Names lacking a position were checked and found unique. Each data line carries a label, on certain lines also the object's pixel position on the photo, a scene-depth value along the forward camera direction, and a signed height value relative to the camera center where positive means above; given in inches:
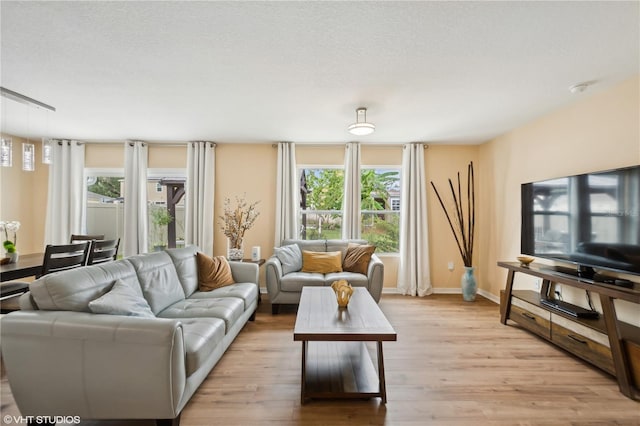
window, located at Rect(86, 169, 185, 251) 201.0 +5.7
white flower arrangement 117.2 -6.8
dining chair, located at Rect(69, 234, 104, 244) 162.6 -14.0
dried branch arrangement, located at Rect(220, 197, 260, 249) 183.9 -3.5
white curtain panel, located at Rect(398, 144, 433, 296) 192.1 -9.5
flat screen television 93.7 -1.5
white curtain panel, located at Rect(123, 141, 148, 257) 191.8 +8.8
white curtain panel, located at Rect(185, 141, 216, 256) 192.7 +10.3
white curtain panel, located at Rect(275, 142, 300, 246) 192.5 +12.2
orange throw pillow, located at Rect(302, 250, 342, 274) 168.1 -26.9
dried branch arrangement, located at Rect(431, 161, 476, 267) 189.4 -0.3
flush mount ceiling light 127.8 +37.6
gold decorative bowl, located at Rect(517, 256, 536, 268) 134.6 -19.8
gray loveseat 153.1 -34.2
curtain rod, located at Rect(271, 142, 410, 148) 197.8 +46.0
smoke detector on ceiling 105.8 +46.7
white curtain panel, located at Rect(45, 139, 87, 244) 189.0 +11.3
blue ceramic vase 178.4 -41.9
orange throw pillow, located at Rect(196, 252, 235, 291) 132.7 -27.2
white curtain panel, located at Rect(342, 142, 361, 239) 193.8 +14.5
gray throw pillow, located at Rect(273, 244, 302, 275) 165.2 -24.4
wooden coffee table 79.3 -44.4
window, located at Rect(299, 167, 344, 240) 202.2 +8.3
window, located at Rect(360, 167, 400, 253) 203.9 +4.6
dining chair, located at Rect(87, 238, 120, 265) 126.1 -17.2
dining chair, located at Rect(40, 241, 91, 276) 108.8 -17.4
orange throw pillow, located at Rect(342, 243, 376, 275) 166.6 -25.3
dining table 101.7 -20.1
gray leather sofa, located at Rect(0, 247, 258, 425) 65.8 -32.9
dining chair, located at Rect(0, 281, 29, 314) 101.5 -31.8
